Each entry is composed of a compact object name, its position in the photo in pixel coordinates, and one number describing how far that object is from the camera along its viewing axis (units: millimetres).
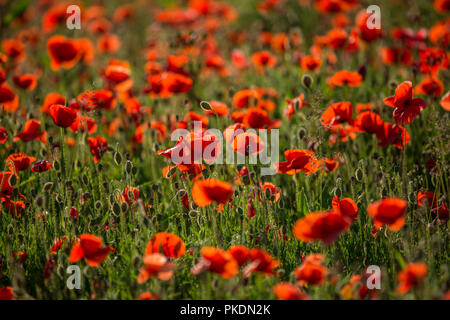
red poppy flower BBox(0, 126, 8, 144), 4743
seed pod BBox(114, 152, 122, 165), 4598
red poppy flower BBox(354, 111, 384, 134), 4664
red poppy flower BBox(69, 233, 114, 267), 3256
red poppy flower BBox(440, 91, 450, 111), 4827
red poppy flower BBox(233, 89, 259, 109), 5730
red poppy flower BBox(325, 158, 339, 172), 4848
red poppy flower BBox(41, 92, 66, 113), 5820
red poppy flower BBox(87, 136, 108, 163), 4992
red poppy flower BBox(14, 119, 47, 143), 4973
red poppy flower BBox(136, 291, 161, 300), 3154
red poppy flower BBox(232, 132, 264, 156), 3971
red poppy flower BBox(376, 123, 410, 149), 4637
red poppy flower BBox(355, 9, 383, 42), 6555
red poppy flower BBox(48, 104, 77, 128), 4340
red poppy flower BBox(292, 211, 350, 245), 2963
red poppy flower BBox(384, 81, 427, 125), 4223
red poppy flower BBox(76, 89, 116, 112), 4961
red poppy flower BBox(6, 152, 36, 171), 4570
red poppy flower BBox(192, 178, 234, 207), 3275
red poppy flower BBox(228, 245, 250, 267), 3145
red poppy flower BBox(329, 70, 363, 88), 5785
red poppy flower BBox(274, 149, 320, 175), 4004
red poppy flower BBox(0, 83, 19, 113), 5207
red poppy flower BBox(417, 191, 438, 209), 4289
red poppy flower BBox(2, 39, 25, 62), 7562
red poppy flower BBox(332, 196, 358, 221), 3883
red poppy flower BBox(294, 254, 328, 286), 2941
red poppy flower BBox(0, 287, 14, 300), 3359
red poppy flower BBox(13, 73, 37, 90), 6461
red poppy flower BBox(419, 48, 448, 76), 5805
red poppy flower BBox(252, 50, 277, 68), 7514
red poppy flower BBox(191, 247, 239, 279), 2936
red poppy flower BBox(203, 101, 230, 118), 5379
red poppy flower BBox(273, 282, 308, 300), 2912
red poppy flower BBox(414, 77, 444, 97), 5734
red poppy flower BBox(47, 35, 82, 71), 6863
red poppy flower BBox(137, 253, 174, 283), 3043
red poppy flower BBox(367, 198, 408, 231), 3005
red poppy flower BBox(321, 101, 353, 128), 4785
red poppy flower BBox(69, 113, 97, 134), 5305
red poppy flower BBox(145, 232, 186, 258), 3404
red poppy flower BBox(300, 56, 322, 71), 6473
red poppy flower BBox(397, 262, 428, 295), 2719
